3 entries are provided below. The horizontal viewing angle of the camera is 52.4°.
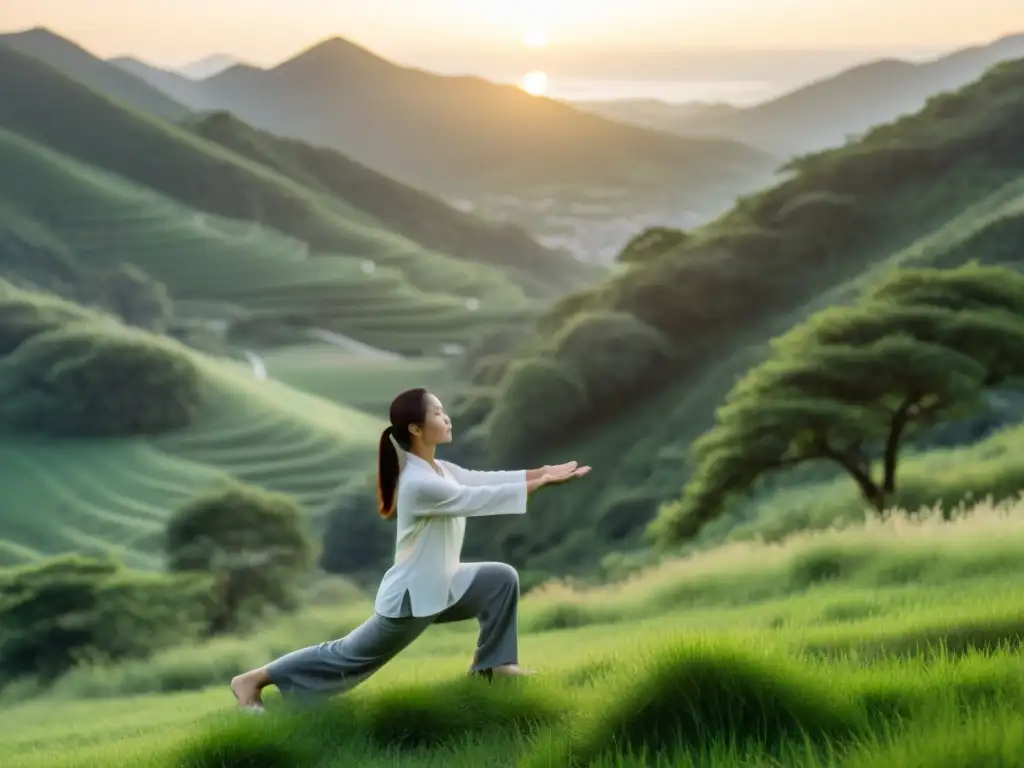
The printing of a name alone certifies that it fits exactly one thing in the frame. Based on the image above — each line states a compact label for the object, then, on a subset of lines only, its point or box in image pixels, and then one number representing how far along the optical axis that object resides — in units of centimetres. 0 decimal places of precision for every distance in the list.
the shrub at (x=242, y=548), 1955
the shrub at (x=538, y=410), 2925
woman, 377
